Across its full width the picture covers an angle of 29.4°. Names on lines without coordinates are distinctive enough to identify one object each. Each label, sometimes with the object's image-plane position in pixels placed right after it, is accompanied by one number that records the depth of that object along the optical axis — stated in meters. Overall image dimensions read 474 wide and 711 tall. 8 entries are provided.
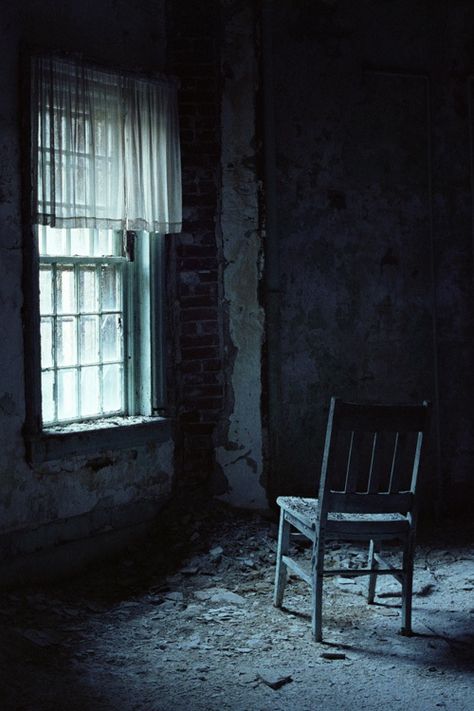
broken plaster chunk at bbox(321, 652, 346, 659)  3.74
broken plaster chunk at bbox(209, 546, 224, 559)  4.90
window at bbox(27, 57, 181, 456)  4.56
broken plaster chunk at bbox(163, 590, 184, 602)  4.45
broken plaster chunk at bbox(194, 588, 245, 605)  4.43
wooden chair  3.81
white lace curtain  4.52
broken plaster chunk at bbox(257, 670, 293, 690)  3.49
